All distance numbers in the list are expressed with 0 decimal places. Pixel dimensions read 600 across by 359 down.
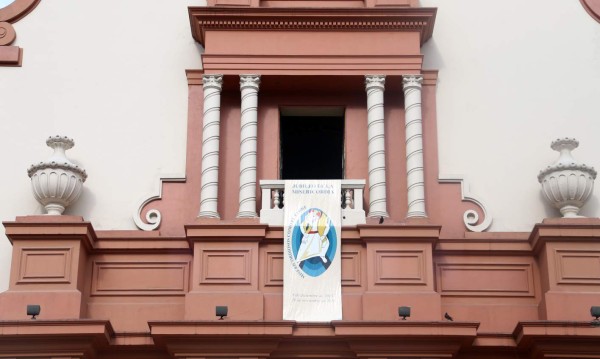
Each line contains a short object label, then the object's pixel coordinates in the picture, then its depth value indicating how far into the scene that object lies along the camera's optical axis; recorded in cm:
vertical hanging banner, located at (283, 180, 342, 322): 1617
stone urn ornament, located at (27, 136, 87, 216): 1664
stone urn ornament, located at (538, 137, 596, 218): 1662
